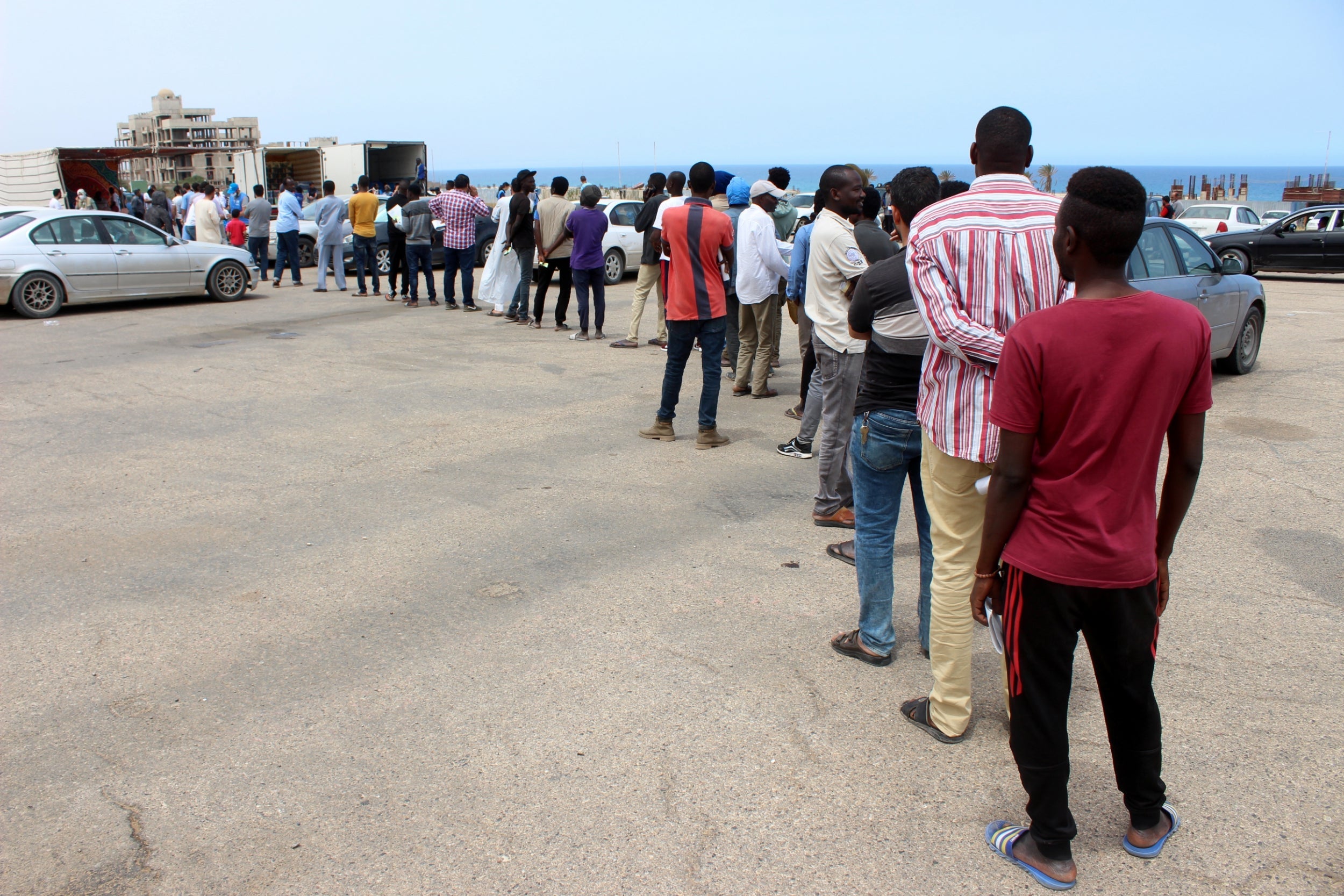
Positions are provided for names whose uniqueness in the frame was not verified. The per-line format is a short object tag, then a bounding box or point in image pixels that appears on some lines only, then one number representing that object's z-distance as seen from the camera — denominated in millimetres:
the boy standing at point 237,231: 19453
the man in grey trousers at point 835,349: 5387
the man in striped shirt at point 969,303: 2998
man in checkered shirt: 13281
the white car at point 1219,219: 22766
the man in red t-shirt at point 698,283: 6762
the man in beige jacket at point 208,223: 17766
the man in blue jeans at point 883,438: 3531
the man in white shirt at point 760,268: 7879
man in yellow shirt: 14484
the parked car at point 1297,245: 18516
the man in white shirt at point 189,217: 19608
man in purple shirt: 11148
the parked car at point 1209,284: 8195
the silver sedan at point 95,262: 13234
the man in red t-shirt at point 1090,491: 2283
